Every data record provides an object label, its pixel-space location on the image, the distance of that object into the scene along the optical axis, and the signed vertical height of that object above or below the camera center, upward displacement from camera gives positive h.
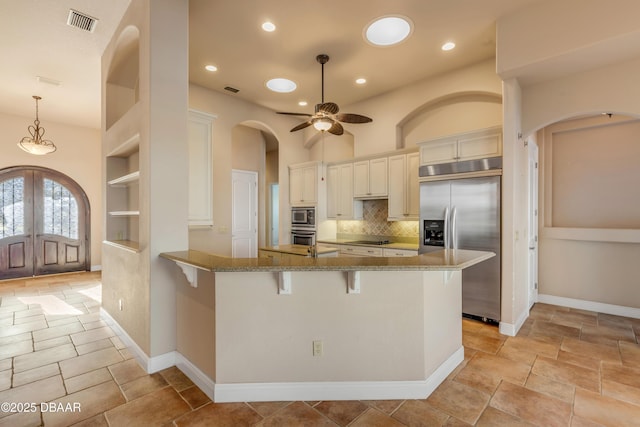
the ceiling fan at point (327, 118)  3.69 +1.25
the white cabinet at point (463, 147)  3.59 +0.85
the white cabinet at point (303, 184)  5.74 +0.60
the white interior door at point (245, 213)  6.77 +0.03
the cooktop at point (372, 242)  4.97 -0.50
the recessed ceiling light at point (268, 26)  3.32 +2.12
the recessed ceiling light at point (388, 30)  3.29 +2.11
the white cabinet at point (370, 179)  5.03 +0.60
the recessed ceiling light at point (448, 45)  3.66 +2.08
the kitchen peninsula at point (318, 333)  2.16 -0.88
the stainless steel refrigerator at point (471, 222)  3.55 -0.12
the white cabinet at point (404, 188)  4.64 +0.40
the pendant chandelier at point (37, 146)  5.06 +1.21
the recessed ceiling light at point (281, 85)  4.80 +2.13
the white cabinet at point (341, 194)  5.50 +0.36
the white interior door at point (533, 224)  4.04 -0.16
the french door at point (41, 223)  6.01 -0.16
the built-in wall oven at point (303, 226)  5.72 -0.24
